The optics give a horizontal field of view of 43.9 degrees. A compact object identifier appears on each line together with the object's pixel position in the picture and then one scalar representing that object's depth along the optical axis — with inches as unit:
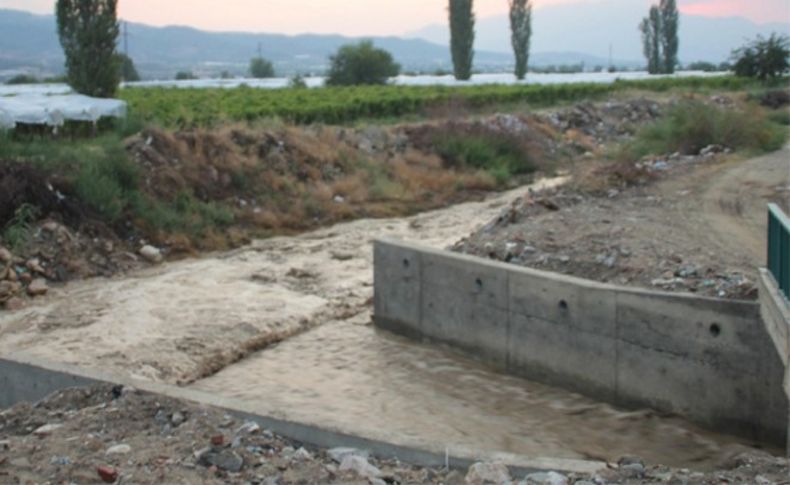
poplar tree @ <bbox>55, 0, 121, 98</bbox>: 1007.0
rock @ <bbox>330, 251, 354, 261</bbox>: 643.5
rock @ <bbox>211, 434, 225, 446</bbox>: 234.4
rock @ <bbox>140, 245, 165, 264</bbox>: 633.0
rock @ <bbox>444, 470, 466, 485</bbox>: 219.0
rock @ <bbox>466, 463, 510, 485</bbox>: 213.5
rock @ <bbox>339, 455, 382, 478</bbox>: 222.1
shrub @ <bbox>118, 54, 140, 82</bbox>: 2068.0
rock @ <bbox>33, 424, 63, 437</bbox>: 249.3
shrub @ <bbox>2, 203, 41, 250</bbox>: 574.6
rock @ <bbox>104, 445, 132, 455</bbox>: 231.9
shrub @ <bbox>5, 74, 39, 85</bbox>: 1789.2
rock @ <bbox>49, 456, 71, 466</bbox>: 226.9
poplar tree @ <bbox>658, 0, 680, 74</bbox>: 2536.9
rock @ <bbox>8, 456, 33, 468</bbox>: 226.7
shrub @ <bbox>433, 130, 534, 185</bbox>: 979.9
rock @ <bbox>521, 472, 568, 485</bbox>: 211.3
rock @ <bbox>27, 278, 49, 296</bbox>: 540.7
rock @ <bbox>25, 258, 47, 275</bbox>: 562.3
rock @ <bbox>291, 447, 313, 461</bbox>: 232.4
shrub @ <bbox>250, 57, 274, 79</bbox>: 2765.7
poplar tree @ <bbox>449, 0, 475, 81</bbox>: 1915.6
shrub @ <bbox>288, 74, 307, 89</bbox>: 1752.0
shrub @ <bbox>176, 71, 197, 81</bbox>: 2297.0
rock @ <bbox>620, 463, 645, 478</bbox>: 213.3
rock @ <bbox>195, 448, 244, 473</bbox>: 223.3
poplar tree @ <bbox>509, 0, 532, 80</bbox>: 2117.4
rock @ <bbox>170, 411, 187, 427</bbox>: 255.6
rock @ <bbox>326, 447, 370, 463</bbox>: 233.9
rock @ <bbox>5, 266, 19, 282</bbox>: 542.9
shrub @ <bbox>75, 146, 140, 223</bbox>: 647.8
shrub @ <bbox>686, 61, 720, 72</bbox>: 2379.1
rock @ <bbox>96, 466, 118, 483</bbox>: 216.5
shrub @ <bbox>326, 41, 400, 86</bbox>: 1978.3
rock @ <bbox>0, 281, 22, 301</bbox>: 526.4
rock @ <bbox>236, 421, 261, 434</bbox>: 245.6
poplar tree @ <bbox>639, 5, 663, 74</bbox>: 2534.4
